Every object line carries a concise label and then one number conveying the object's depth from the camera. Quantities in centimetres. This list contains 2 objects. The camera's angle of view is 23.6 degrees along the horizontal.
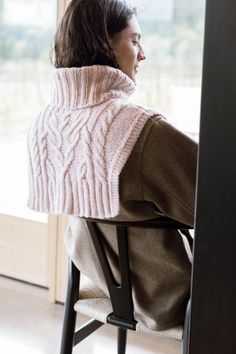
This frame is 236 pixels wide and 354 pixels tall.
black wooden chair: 122
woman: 117
